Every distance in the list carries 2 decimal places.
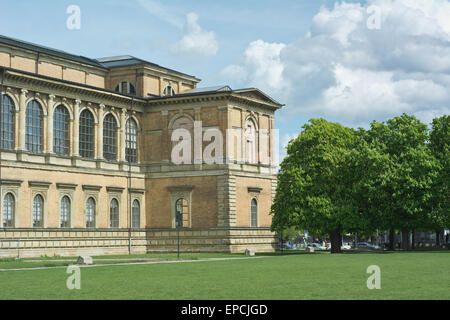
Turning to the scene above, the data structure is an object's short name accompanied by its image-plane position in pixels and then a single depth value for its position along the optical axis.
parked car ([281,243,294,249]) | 124.78
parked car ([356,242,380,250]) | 121.39
